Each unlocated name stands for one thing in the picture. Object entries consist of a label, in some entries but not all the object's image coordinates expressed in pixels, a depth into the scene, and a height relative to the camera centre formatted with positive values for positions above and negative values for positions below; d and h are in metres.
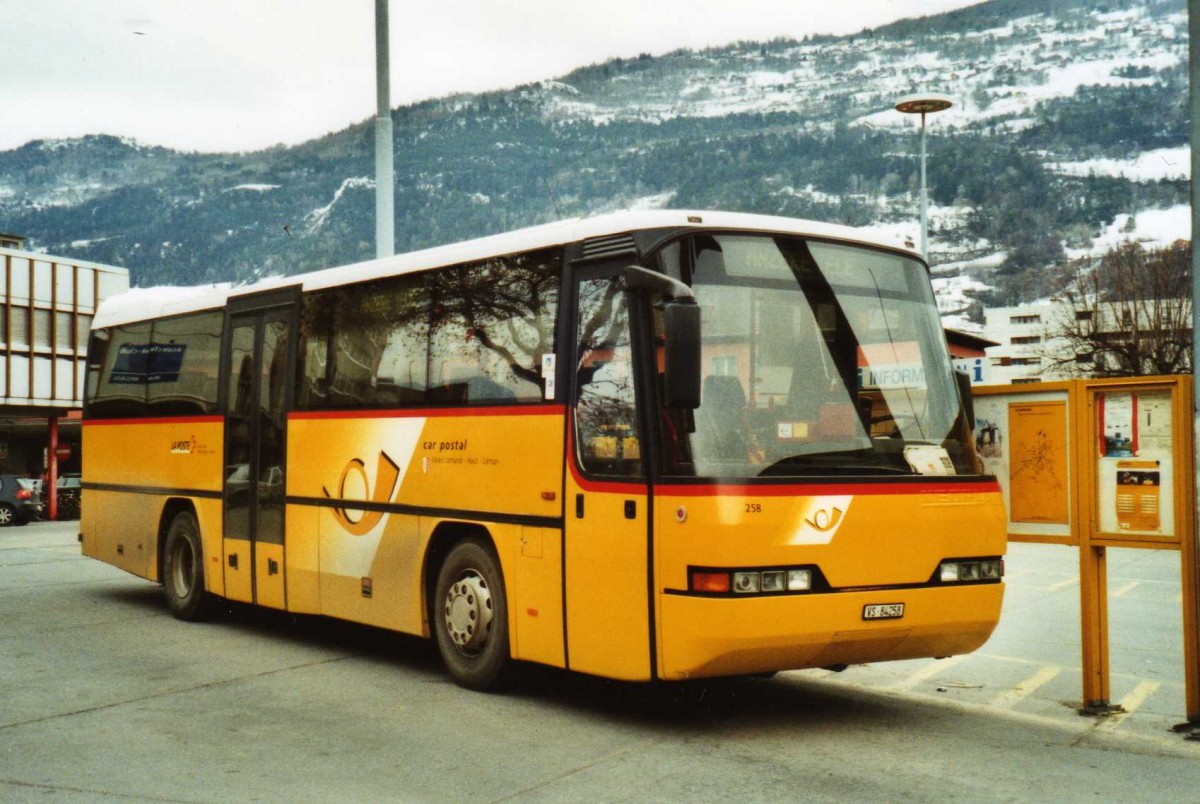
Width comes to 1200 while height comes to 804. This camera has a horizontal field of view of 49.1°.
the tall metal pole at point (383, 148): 13.61 +3.15
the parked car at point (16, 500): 35.53 -1.52
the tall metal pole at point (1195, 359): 7.48 +0.46
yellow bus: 6.90 -0.09
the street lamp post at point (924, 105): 23.39 +6.13
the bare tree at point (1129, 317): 52.25 +5.33
